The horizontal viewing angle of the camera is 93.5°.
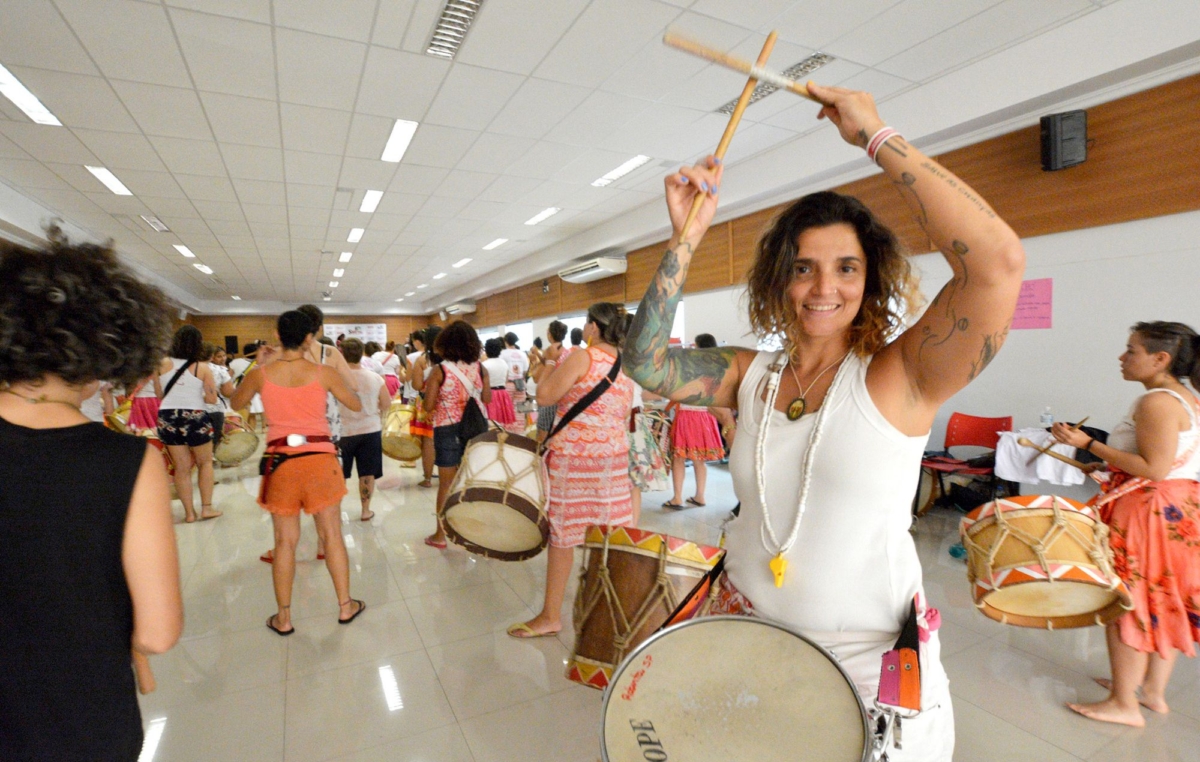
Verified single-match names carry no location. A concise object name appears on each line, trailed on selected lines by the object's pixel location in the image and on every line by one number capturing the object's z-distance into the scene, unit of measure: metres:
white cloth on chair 3.78
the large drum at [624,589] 1.64
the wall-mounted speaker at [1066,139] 3.81
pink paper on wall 4.21
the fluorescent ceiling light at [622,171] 5.91
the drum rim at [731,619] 0.82
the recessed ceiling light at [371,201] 6.80
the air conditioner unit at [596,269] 8.81
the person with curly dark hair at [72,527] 0.89
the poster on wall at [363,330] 19.44
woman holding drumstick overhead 0.88
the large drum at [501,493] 2.32
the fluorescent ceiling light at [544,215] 7.87
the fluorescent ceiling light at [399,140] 4.86
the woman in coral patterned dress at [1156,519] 2.06
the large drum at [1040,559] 1.74
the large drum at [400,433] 4.72
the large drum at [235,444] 5.79
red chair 4.40
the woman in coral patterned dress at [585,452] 2.57
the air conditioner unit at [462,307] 16.33
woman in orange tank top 2.65
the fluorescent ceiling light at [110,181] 5.68
